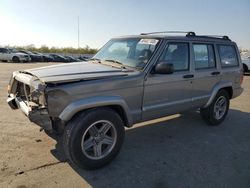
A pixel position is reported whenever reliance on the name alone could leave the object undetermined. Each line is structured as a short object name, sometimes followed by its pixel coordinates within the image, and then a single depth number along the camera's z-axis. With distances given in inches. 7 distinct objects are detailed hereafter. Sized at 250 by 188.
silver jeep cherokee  98.9
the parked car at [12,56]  858.4
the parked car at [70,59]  1108.7
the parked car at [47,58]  1068.8
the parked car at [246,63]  520.5
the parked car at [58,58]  1094.2
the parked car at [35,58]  1013.8
